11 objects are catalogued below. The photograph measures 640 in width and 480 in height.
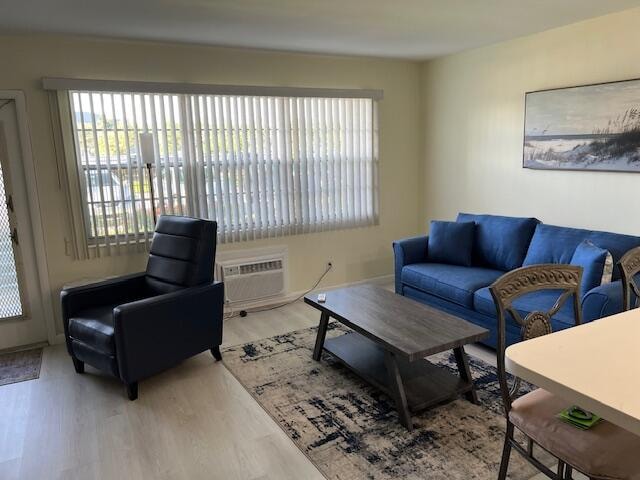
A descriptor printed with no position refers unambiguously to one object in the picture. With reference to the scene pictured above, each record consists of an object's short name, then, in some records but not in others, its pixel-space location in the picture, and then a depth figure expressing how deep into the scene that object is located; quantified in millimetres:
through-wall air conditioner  4270
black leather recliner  2803
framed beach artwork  3270
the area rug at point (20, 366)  3217
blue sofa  2841
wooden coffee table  2514
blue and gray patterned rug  2186
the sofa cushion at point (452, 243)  4066
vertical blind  3754
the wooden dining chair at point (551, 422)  1428
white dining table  1060
